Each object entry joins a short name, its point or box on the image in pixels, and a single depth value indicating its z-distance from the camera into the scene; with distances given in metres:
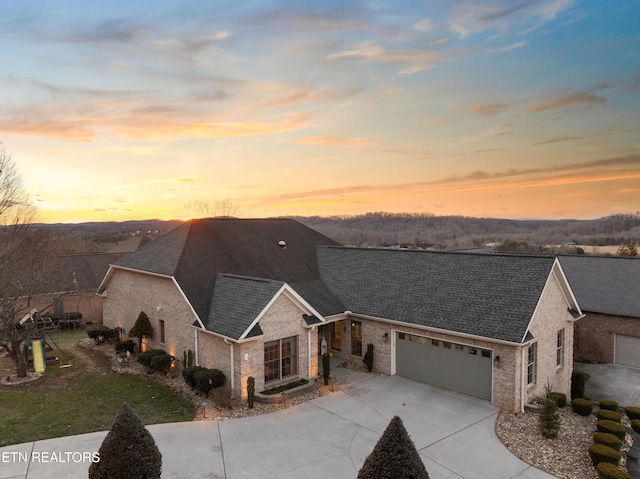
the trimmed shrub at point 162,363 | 17.86
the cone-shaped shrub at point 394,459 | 7.30
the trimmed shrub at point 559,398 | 14.71
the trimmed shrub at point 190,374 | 15.72
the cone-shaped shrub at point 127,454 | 8.06
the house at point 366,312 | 14.88
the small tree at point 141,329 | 20.59
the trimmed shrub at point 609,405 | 14.63
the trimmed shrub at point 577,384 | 17.00
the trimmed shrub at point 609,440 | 11.45
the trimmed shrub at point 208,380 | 15.05
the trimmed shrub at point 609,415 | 13.45
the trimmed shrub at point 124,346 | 20.91
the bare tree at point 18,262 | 18.20
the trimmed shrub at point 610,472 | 9.84
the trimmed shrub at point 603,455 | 10.59
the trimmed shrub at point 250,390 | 14.27
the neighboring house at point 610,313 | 21.91
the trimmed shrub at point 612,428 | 12.34
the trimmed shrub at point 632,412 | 14.38
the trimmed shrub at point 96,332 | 23.77
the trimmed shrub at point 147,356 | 18.48
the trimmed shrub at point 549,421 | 12.33
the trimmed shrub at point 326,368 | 16.53
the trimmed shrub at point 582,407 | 14.70
